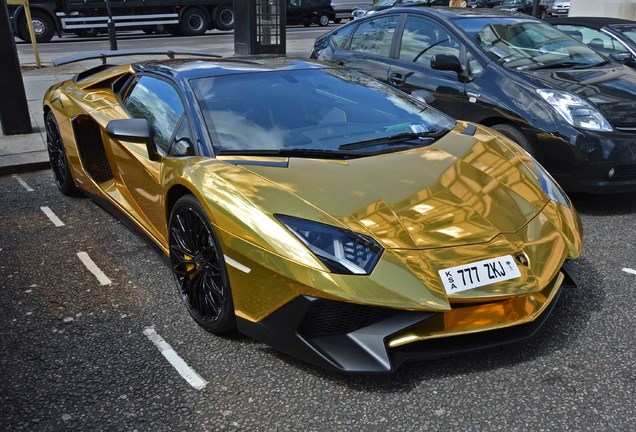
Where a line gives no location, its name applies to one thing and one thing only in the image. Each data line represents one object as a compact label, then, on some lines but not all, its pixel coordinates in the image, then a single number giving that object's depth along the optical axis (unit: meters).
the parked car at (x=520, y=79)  4.49
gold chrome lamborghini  2.41
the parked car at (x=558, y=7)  26.33
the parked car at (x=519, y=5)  23.42
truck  19.38
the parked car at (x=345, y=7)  27.58
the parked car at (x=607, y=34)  6.81
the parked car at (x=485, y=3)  24.39
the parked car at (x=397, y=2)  19.89
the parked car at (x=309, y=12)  25.47
